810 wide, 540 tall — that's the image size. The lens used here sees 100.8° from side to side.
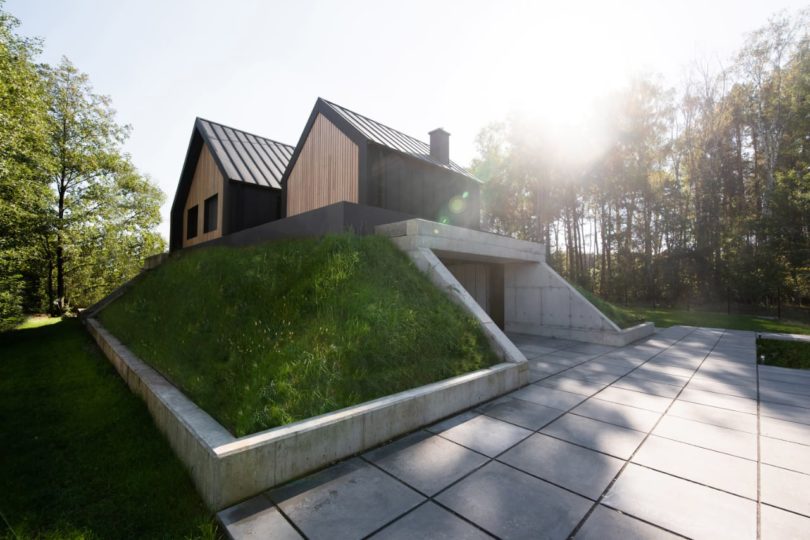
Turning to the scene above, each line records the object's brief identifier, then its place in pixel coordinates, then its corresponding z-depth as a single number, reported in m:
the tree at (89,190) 20.48
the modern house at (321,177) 11.37
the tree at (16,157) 11.64
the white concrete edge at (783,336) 10.63
